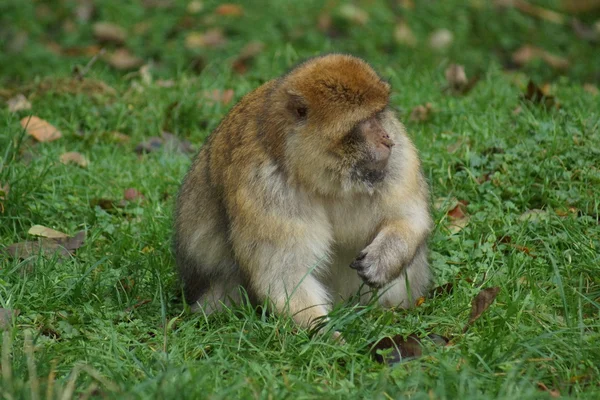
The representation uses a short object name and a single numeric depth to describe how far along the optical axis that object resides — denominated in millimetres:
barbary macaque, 8602
